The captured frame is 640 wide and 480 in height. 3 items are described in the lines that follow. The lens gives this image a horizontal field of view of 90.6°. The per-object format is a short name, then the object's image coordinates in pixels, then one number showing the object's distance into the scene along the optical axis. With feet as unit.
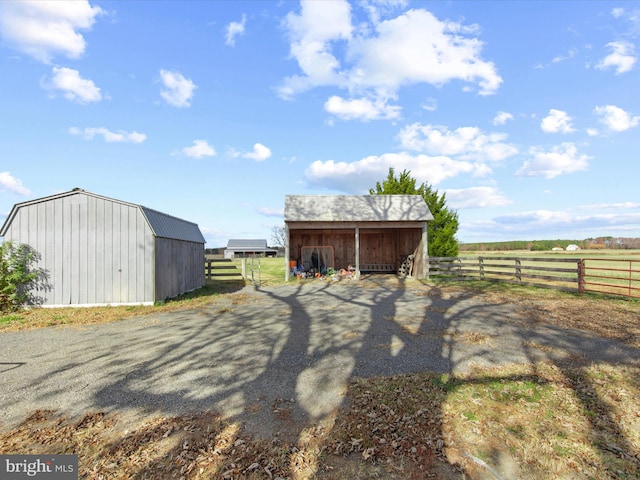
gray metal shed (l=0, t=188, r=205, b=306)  33.40
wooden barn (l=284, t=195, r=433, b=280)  57.06
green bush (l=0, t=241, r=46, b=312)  31.71
